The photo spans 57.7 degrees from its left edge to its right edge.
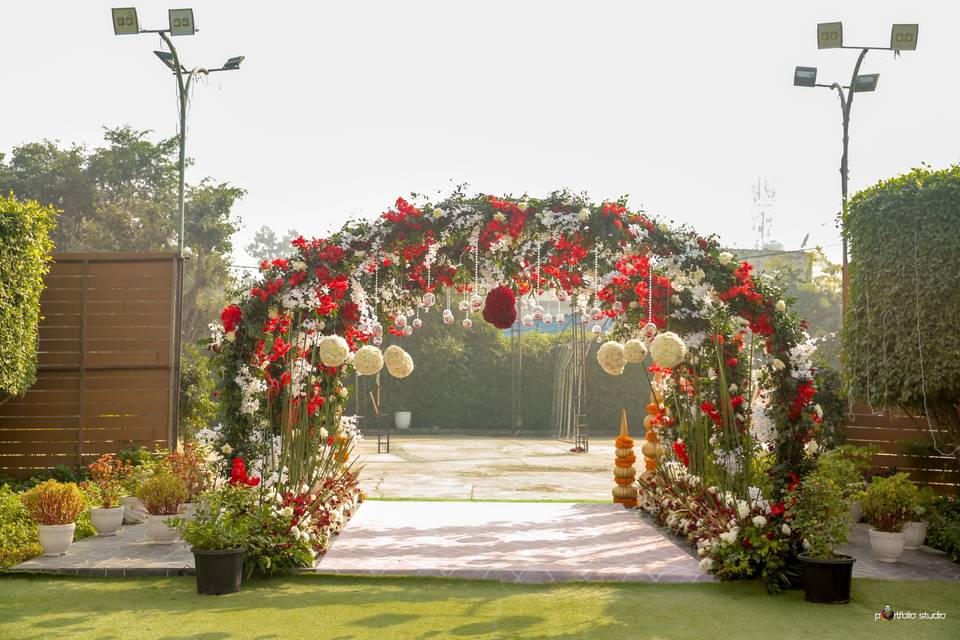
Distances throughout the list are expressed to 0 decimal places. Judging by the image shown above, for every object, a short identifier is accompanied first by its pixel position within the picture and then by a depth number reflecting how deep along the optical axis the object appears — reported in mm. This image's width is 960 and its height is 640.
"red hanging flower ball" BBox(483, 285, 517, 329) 9297
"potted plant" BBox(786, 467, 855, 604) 6613
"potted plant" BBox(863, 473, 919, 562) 7980
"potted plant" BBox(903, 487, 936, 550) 8497
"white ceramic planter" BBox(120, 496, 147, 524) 9656
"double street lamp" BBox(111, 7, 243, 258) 13852
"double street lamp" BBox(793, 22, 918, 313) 12594
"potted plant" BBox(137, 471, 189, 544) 8336
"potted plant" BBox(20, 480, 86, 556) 7660
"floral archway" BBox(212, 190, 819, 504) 7852
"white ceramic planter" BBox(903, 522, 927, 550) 8703
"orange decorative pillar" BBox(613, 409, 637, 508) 11109
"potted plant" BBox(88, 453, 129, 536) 8898
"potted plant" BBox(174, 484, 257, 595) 6684
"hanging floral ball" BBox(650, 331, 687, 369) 7891
